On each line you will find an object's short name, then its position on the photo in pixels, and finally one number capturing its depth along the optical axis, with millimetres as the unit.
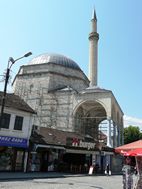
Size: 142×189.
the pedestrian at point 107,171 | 17343
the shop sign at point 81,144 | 16739
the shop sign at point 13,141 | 12755
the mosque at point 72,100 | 20552
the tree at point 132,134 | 36765
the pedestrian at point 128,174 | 6141
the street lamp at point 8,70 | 8755
